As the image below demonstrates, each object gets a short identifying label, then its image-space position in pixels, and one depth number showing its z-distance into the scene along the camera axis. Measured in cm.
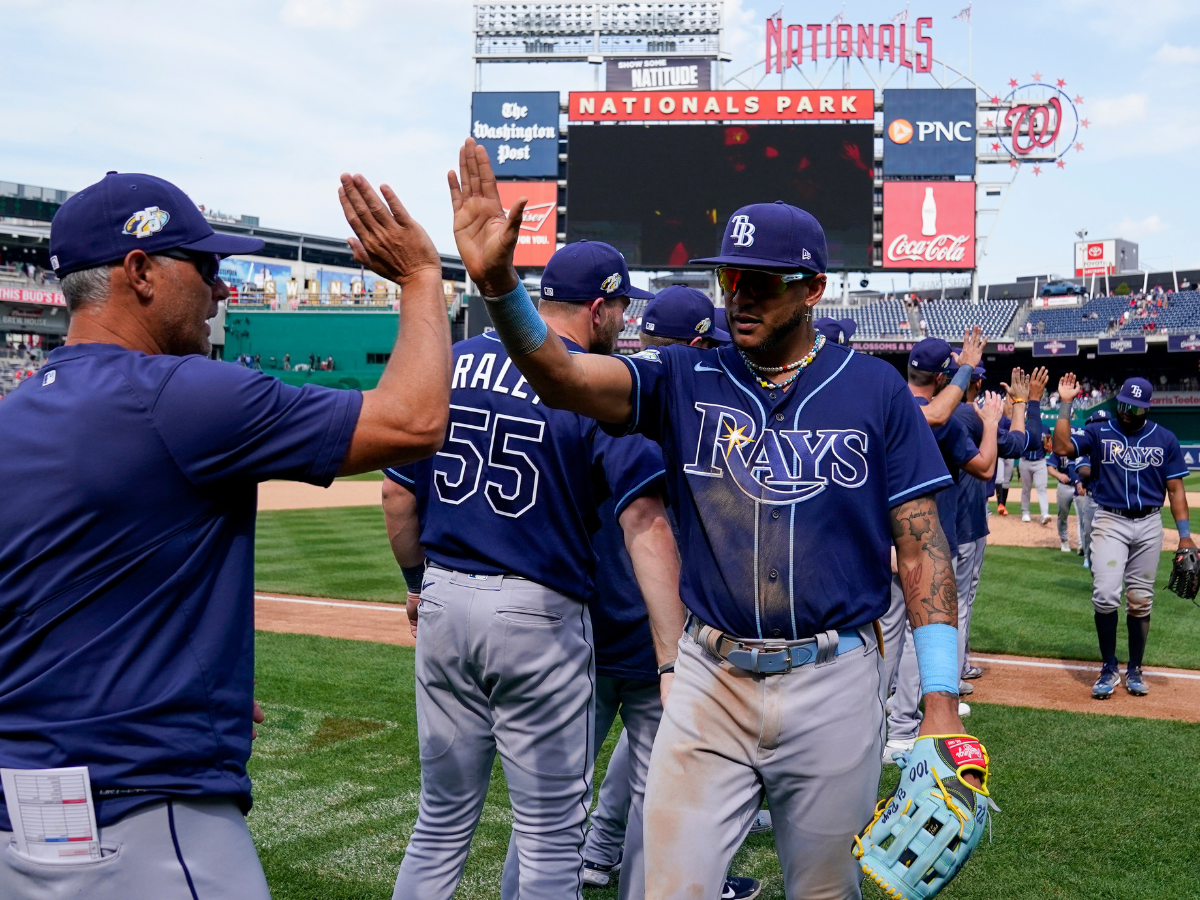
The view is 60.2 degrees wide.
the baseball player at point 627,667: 373
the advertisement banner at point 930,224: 3784
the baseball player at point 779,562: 264
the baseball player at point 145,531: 195
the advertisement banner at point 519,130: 4009
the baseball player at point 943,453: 611
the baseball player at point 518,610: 311
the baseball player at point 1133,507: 767
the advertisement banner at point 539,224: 3931
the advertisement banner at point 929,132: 3838
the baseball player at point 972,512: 715
